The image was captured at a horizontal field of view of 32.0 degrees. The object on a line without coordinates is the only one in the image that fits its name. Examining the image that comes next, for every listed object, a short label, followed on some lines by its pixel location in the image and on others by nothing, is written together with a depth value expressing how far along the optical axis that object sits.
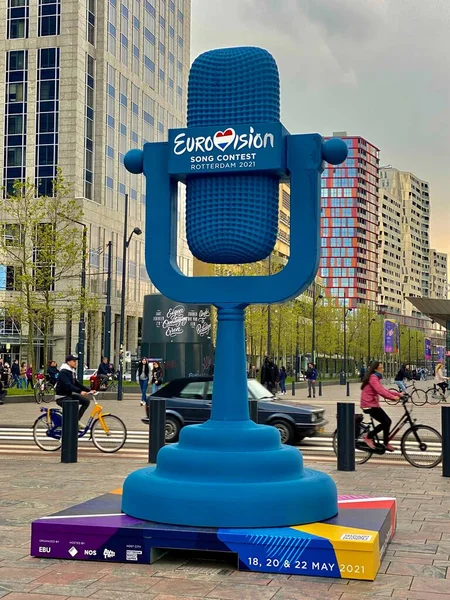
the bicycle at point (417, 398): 33.56
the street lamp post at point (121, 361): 32.81
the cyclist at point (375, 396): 12.34
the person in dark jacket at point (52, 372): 30.42
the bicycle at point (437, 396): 34.19
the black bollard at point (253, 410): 14.54
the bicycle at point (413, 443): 12.65
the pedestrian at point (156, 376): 33.28
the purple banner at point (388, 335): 66.62
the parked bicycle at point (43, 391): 30.55
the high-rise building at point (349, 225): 172.62
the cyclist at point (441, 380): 33.12
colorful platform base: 5.91
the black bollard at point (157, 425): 13.10
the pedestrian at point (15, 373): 41.00
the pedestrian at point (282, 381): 43.28
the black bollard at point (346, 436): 12.22
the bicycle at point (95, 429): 14.09
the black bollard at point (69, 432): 12.88
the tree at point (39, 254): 34.94
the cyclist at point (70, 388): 13.84
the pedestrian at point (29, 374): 35.42
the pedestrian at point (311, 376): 39.44
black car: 15.01
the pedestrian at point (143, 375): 29.19
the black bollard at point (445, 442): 11.64
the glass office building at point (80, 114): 65.06
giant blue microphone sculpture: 6.96
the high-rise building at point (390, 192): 189.88
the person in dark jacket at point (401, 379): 32.21
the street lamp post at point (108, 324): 46.72
